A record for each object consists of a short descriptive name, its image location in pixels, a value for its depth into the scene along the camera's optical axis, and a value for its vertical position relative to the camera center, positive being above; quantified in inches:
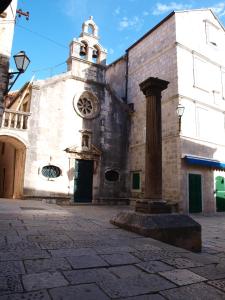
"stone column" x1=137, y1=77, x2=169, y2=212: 231.0 +45.8
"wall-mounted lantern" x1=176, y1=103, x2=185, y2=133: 513.0 +158.4
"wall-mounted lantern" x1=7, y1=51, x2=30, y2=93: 355.3 +173.4
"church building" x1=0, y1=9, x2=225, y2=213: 521.7 +138.9
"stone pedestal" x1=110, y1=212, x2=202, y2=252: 192.4 -29.9
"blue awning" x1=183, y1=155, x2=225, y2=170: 518.6 +59.9
